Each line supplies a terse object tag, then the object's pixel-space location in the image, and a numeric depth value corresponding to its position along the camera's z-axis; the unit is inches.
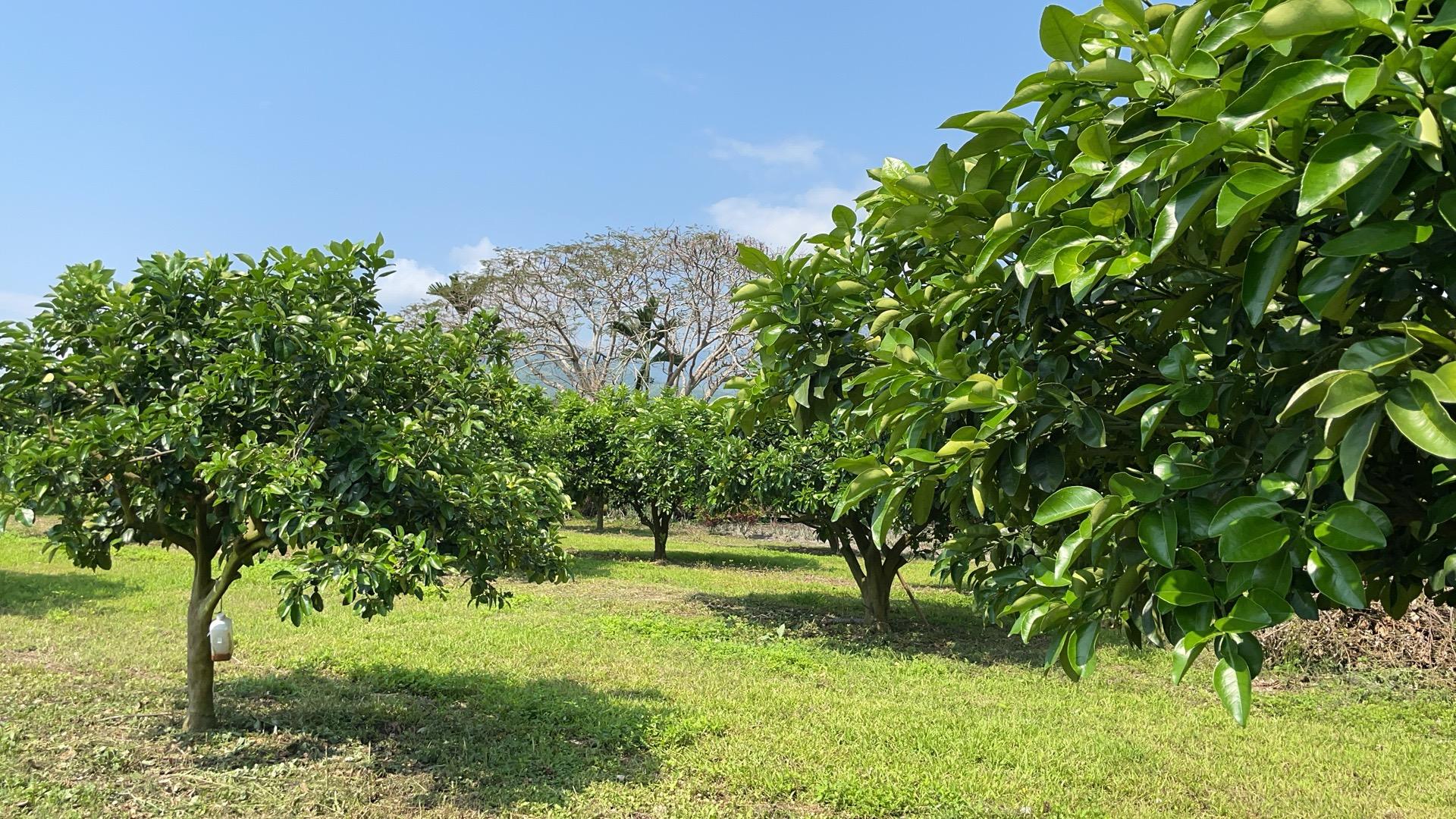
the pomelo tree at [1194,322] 46.1
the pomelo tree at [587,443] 701.9
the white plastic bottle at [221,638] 207.3
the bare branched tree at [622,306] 1226.6
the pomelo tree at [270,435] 171.2
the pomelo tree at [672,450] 496.7
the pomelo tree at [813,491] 421.7
